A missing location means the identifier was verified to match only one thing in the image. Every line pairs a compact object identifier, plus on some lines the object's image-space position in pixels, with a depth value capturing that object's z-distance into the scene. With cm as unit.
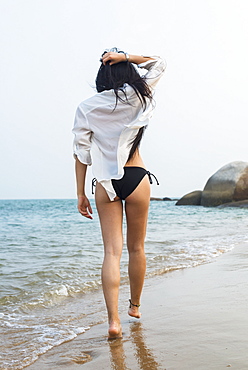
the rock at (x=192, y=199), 2889
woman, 281
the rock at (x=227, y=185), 2527
